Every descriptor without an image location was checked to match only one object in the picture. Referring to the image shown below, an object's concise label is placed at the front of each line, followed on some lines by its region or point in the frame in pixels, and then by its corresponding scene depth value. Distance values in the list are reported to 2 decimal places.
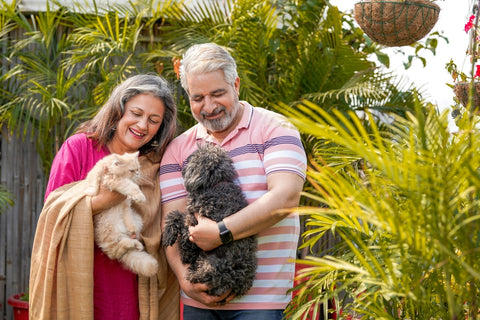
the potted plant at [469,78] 2.82
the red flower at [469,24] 3.05
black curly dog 2.26
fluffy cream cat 2.45
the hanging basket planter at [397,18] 3.18
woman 2.44
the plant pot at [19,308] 4.68
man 2.25
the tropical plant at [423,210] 1.46
